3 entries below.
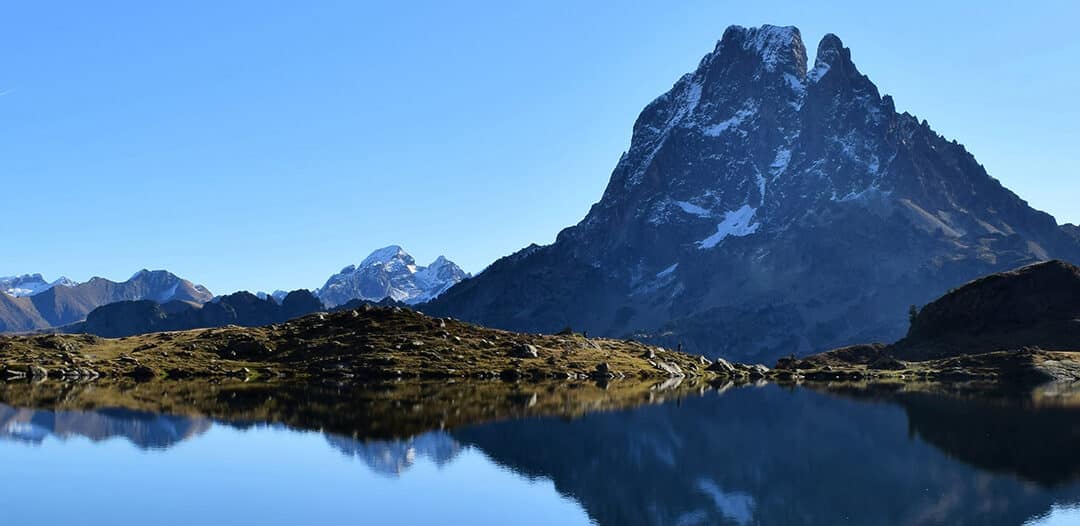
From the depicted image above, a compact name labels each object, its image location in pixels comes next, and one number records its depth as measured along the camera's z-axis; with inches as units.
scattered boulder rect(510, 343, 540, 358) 7081.7
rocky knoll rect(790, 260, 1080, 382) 7332.7
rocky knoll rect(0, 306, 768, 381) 6200.8
